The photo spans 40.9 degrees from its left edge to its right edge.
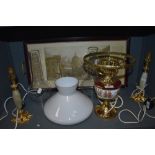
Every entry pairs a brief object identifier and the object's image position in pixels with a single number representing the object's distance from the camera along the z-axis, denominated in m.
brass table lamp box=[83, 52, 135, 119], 0.79
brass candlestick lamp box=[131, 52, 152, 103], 0.87
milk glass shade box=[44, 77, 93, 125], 0.78
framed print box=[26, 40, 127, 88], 0.93
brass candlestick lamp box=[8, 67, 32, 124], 0.79
